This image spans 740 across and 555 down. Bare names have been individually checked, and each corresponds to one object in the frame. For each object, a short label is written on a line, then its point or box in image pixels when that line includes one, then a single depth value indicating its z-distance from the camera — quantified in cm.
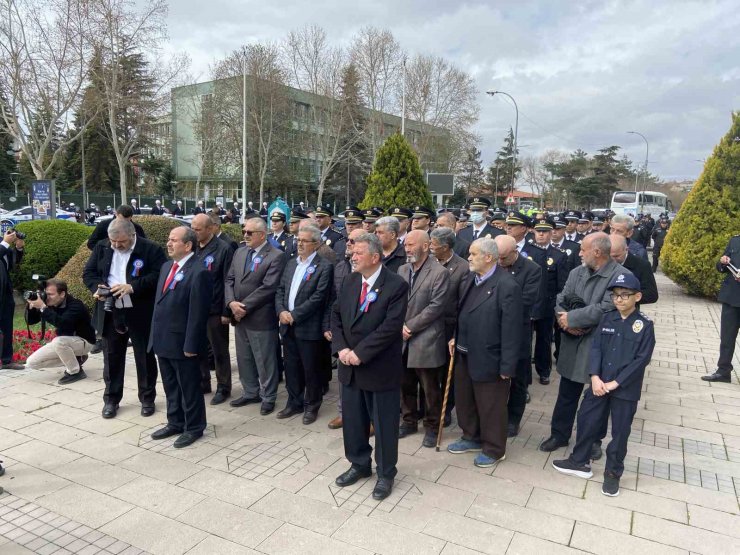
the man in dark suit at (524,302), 470
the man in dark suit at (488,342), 403
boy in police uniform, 372
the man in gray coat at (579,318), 420
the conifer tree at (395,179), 1457
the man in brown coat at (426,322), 445
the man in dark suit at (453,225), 688
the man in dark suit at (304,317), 508
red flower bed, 705
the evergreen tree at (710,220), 1248
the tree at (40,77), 1831
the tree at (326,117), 3581
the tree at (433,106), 3694
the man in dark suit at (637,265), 475
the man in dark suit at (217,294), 559
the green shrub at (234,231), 1237
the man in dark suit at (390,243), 519
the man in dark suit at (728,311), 650
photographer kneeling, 613
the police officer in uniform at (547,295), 648
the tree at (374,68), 3422
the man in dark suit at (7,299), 663
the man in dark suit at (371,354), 368
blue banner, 1284
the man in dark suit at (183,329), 450
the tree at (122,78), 1941
